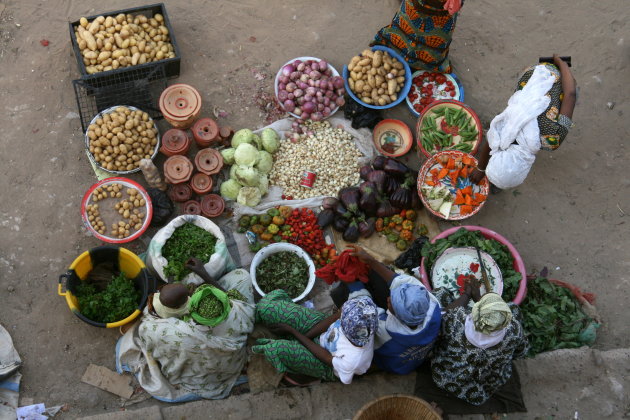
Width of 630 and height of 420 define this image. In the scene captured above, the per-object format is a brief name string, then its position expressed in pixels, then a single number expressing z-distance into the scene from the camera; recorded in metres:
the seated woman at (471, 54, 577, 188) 4.34
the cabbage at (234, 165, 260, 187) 4.90
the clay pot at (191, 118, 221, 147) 5.12
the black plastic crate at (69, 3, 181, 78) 5.09
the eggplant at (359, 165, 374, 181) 5.21
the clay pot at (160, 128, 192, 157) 5.02
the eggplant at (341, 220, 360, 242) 4.98
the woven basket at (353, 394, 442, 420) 3.66
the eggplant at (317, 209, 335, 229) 5.03
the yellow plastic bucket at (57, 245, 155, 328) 4.27
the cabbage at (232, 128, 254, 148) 5.12
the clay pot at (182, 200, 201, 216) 4.93
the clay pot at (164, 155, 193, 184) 4.94
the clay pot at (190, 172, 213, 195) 4.99
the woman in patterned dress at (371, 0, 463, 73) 5.14
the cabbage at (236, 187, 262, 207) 4.97
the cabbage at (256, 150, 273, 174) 5.06
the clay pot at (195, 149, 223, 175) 5.04
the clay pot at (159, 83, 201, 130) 5.09
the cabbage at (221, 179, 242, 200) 5.01
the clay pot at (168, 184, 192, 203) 4.99
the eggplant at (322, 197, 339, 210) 5.06
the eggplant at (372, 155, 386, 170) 5.21
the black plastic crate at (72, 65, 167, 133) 5.15
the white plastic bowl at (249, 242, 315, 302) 4.66
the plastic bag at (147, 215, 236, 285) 4.39
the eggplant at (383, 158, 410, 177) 5.16
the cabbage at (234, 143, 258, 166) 4.90
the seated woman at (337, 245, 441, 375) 3.45
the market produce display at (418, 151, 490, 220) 5.03
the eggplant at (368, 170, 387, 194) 5.11
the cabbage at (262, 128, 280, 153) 5.18
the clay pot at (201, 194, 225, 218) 4.96
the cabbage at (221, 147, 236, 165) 5.08
